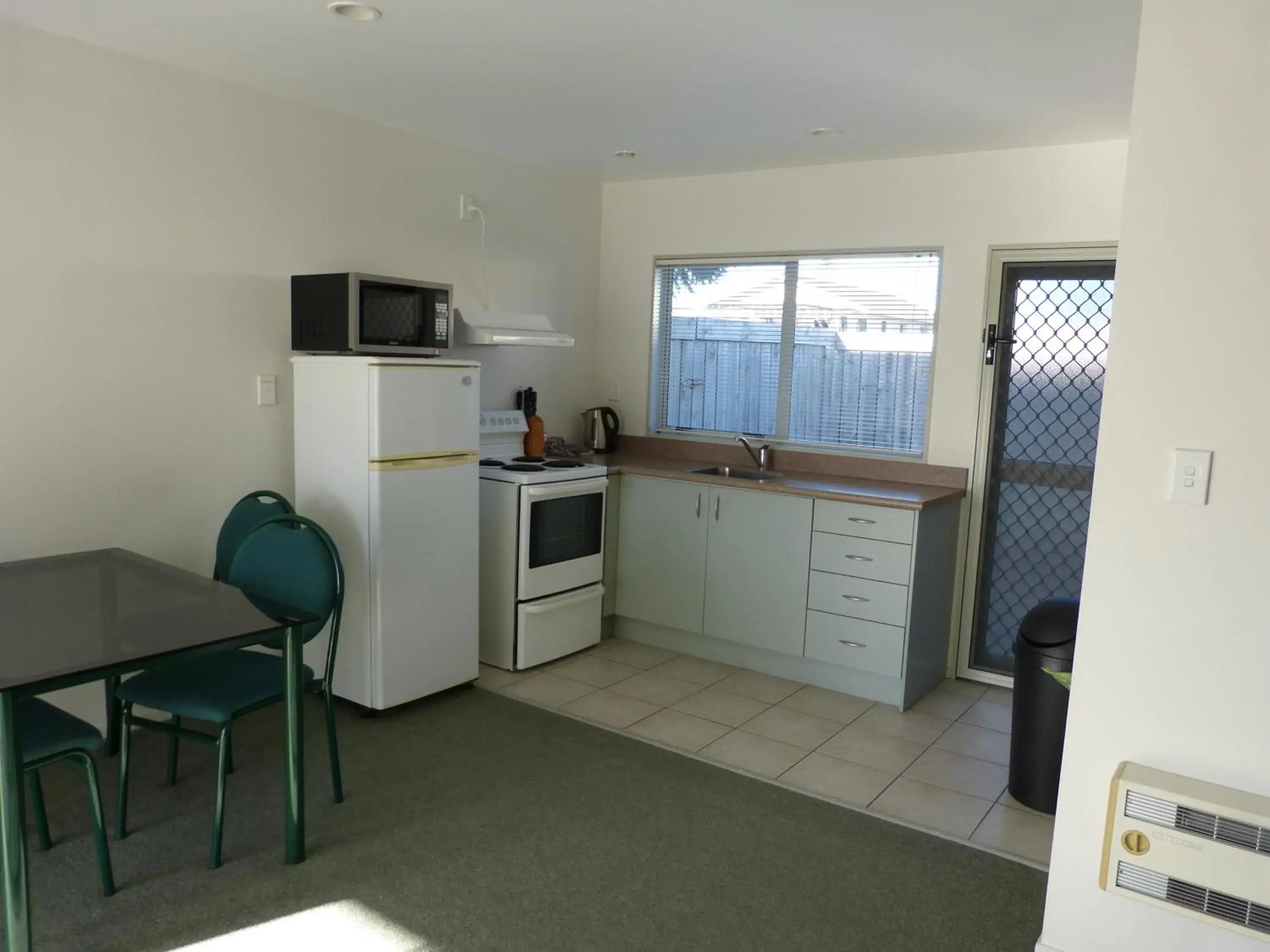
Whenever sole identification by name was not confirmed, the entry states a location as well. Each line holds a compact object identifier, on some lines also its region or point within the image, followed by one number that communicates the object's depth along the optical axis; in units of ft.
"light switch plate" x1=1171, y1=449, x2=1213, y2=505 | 6.29
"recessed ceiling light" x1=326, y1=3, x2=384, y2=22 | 8.43
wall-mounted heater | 5.96
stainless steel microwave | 10.99
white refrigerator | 10.90
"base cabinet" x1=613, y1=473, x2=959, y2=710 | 12.41
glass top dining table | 6.13
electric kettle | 16.66
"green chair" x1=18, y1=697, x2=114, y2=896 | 6.82
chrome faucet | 15.06
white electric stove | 12.91
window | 14.08
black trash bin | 9.76
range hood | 13.41
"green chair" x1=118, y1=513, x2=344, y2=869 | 8.01
